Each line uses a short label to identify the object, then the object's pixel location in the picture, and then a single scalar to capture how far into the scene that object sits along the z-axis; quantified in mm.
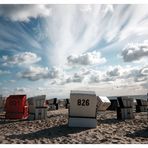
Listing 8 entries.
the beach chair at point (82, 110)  6866
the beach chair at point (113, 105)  13508
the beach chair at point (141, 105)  11923
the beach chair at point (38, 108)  9111
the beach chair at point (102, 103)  12817
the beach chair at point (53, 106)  15013
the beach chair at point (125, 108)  8989
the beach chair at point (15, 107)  9401
